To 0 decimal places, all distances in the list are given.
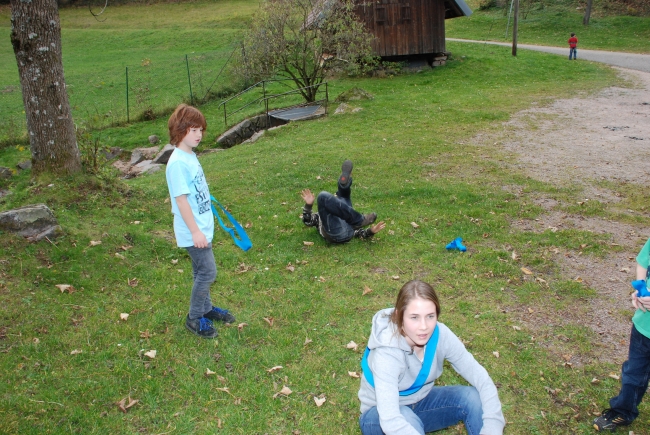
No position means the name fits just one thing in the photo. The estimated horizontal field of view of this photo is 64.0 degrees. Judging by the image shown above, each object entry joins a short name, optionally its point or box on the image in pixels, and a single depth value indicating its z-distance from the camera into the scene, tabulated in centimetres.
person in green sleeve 352
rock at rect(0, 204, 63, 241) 624
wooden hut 2412
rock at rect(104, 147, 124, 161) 1603
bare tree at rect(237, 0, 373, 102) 1698
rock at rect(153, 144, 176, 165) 1455
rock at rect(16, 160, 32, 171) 1467
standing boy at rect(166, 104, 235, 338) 437
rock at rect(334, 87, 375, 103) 1783
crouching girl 292
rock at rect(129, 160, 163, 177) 1346
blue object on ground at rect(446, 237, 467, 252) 678
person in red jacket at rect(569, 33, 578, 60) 2412
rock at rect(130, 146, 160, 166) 1531
